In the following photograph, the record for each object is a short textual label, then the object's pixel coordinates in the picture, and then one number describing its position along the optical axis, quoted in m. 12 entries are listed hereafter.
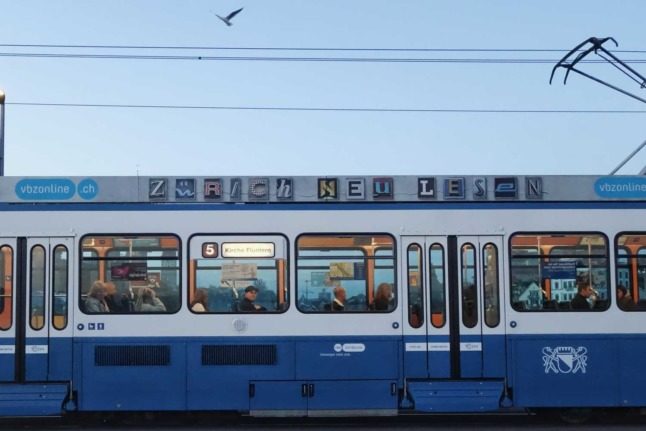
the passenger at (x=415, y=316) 13.55
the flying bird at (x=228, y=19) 18.00
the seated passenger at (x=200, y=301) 13.49
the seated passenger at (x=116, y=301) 13.48
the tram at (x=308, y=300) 13.42
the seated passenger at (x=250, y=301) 13.52
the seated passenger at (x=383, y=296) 13.56
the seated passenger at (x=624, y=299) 13.65
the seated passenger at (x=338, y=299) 13.55
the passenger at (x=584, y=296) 13.65
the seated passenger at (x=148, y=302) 13.52
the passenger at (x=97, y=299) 13.46
